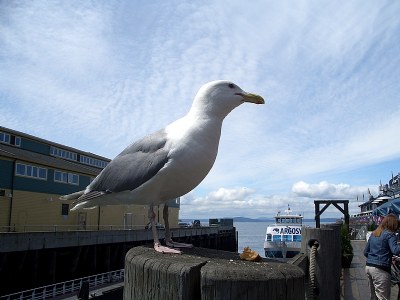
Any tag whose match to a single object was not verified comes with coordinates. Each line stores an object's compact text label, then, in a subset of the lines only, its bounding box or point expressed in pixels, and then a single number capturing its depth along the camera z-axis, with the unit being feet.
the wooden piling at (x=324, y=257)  14.34
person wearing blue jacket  17.31
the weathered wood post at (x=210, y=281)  4.65
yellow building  75.36
